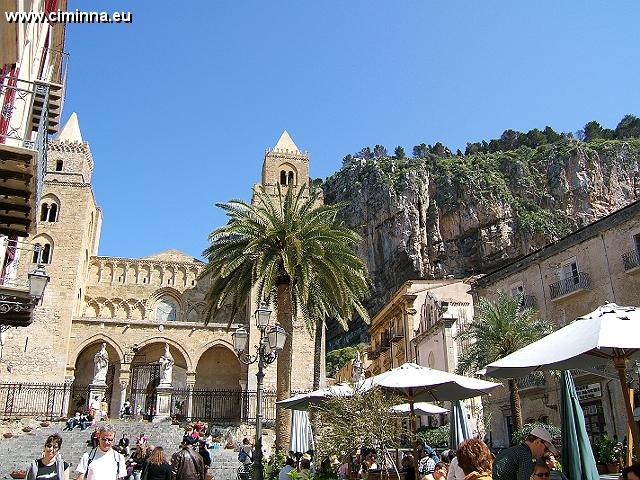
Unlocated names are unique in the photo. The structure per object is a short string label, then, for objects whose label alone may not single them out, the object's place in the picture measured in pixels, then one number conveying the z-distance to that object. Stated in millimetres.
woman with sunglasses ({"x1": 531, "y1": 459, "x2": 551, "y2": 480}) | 4398
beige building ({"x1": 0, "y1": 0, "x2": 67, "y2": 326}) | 7402
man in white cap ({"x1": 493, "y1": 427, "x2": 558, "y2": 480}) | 4707
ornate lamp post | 12148
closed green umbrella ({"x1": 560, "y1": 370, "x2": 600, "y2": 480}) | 7105
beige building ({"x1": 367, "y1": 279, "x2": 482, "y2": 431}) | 28281
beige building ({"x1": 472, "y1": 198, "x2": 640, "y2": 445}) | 20547
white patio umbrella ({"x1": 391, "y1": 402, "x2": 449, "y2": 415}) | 14950
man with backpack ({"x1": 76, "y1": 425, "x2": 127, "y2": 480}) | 6121
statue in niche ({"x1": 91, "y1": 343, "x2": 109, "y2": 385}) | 27906
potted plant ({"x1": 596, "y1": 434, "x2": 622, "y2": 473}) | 14547
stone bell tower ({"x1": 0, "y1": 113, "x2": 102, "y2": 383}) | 34531
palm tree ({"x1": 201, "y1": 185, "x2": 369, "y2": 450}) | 17703
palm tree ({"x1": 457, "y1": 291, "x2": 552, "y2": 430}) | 20344
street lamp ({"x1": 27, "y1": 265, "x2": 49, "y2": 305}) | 10891
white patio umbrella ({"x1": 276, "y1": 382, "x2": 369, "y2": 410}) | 13018
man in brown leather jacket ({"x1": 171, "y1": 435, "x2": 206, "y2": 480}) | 7434
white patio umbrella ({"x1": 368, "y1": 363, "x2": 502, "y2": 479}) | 10250
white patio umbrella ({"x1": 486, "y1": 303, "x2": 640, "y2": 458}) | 6180
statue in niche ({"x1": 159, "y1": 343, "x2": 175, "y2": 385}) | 27828
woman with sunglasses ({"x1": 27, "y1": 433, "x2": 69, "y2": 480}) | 6121
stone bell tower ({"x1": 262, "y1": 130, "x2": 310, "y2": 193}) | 48650
